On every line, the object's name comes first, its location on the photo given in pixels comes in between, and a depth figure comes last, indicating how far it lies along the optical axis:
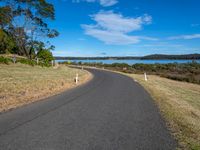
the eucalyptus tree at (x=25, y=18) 28.67
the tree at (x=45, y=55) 29.30
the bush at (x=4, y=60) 20.00
